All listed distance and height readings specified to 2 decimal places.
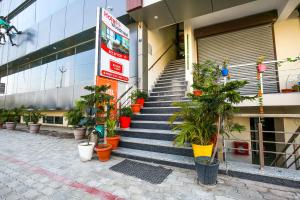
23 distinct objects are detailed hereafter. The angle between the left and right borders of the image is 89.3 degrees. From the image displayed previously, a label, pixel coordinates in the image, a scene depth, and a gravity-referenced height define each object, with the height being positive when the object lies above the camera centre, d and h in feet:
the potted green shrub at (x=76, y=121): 18.44 -1.45
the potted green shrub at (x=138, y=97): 17.49 +1.46
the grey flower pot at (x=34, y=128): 23.98 -2.89
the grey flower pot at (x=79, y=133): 18.60 -2.85
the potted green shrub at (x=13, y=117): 28.18 -1.40
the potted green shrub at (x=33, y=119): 24.04 -1.53
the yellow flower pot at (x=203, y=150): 8.79 -2.33
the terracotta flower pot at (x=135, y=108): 16.81 +0.18
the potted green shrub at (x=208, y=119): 7.70 -0.58
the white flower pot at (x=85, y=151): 11.05 -3.02
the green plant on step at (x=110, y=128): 12.71 -1.55
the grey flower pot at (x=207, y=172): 7.59 -3.14
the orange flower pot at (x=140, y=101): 17.63 +1.00
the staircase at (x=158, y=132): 10.79 -2.00
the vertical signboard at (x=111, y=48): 11.85 +5.35
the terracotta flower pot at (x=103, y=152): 11.02 -3.08
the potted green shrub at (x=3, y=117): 28.94 -1.41
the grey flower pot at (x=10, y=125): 28.17 -2.85
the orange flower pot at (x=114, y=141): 12.48 -2.58
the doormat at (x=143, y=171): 8.68 -3.84
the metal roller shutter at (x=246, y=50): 16.57 +7.23
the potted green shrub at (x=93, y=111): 11.14 -0.10
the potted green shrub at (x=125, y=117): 14.98 -0.73
